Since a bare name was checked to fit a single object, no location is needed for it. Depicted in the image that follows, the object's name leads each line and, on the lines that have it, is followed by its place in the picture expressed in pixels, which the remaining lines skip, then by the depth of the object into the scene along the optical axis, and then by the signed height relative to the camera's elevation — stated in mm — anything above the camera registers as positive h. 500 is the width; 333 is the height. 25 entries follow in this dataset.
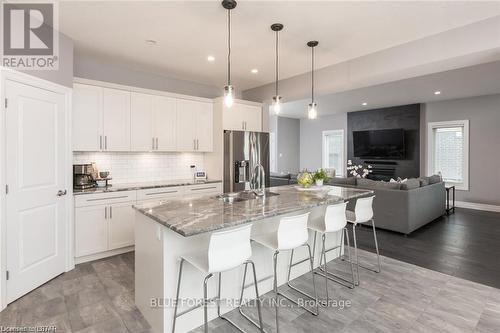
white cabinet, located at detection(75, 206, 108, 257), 3369 -895
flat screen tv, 7848 +594
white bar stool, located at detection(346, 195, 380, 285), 3000 -572
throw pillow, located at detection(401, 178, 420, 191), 4580 -378
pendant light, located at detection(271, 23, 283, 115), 2906 +1495
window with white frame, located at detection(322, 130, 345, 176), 9508 +453
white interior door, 2564 -257
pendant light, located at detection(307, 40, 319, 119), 3305 +705
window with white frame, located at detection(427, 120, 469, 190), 6805 +322
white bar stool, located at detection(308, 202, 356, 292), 2686 -640
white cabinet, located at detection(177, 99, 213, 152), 4609 +652
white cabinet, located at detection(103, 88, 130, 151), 3795 +619
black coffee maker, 3592 -212
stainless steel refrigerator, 4734 +76
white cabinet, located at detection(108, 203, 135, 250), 3627 -892
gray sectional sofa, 4508 -697
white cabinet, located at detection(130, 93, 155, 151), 4062 +614
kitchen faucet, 3112 -349
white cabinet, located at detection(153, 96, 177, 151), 4309 +642
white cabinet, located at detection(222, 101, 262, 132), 4844 +854
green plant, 3484 -163
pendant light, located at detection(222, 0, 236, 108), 2467 +1472
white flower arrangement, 8594 -200
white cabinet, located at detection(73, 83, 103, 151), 3525 +596
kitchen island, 2000 -683
